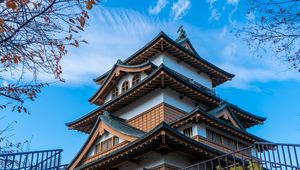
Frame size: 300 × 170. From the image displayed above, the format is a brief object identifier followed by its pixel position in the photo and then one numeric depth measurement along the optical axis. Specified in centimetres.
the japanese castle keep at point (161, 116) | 1489
